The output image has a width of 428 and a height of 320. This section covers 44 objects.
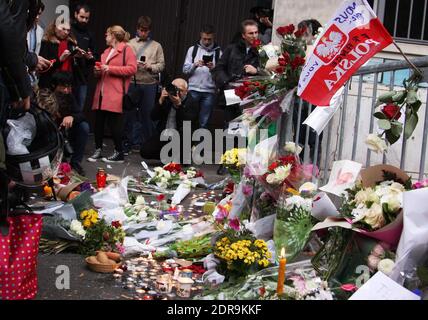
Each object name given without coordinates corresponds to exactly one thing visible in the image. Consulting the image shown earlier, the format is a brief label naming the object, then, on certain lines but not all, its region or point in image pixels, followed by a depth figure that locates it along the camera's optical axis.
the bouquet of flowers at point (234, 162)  7.09
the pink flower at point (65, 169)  8.55
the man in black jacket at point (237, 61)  10.12
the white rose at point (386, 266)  3.60
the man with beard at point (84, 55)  9.99
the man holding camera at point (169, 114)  10.97
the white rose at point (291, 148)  5.93
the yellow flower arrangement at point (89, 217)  6.15
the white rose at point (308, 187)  5.08
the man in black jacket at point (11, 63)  4.46
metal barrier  5.09
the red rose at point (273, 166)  5.74
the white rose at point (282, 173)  5.59
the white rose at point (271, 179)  5.67
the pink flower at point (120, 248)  6.07
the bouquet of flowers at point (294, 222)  4.88
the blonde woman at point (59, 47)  9.51
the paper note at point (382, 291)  3.42
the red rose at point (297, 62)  5.80
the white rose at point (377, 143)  4.22
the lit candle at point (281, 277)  3.64
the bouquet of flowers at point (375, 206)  3.78
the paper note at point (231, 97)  6.70
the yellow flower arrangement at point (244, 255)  5.11
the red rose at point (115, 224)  6.24
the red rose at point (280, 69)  5.95
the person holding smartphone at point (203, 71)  11.39
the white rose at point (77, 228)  6.11
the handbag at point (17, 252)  4.41
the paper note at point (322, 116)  5.36
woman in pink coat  10.78
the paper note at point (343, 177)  4.45
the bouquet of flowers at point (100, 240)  6.00
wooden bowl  5.52
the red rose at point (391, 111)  4.15
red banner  4.19
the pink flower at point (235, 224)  5.87
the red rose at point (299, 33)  6.00
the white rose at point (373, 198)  3.86
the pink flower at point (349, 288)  3.79
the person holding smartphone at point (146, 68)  11.92
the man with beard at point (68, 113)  8.75
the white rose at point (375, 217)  3.78
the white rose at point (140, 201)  7.57
